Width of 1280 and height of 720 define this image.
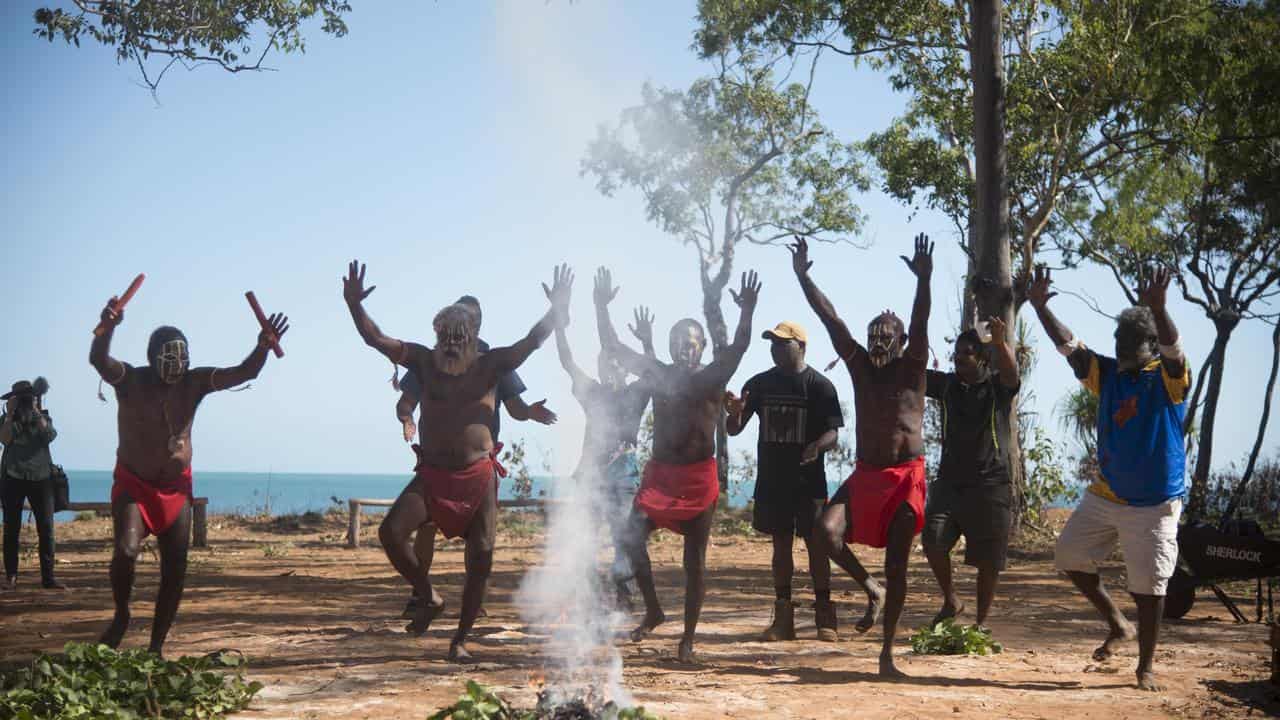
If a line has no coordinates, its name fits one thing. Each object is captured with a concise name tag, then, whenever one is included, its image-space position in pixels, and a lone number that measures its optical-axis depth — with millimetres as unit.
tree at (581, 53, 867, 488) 24562
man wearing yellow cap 8227
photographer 11117
